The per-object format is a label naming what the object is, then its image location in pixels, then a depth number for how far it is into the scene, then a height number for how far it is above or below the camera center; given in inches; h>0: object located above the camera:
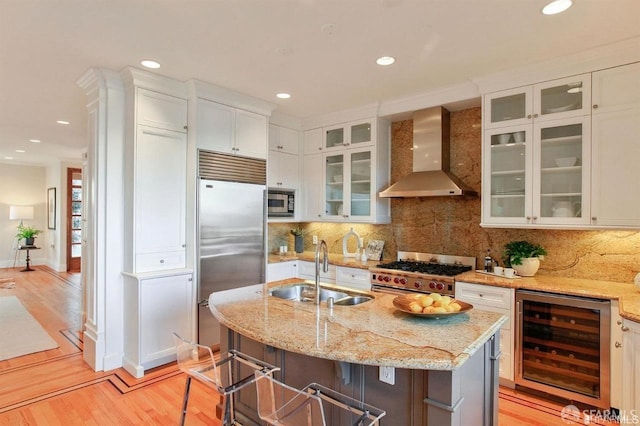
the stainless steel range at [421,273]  128.9 -23.0
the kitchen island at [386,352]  58.1 -23.0
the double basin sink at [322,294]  98.3 -23.6
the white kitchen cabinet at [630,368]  85.4 -38.7
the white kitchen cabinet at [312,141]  185.8 +38.0
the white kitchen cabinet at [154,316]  124.8 -38.6
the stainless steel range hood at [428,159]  142.4 +23.2
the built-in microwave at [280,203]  178.4 +4.7
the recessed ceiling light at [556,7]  82.8 +49.7
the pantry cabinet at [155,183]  127.0 +10.7
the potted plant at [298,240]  196.4 -15.4
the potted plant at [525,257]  122.9 -15.1
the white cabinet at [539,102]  112.3 +38.2
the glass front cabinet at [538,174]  112.6 +13.9
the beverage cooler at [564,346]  100.2 -39.5
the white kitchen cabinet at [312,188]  185.2 +13.0
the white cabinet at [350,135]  167.0 +38.4
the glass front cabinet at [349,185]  168.1 +13.6
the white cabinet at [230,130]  140.3 +34.8
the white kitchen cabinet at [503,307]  113.8 -30.8
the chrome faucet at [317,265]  89.6 -13.7
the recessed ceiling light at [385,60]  113.7 +50.1
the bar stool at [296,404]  57.2 -33.3
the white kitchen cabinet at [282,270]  166.6 -28.2
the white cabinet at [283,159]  180.1 +27.9
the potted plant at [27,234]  340.5 -23.1
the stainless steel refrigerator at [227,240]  140.3 -11.9
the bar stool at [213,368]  71.1 -35.1
